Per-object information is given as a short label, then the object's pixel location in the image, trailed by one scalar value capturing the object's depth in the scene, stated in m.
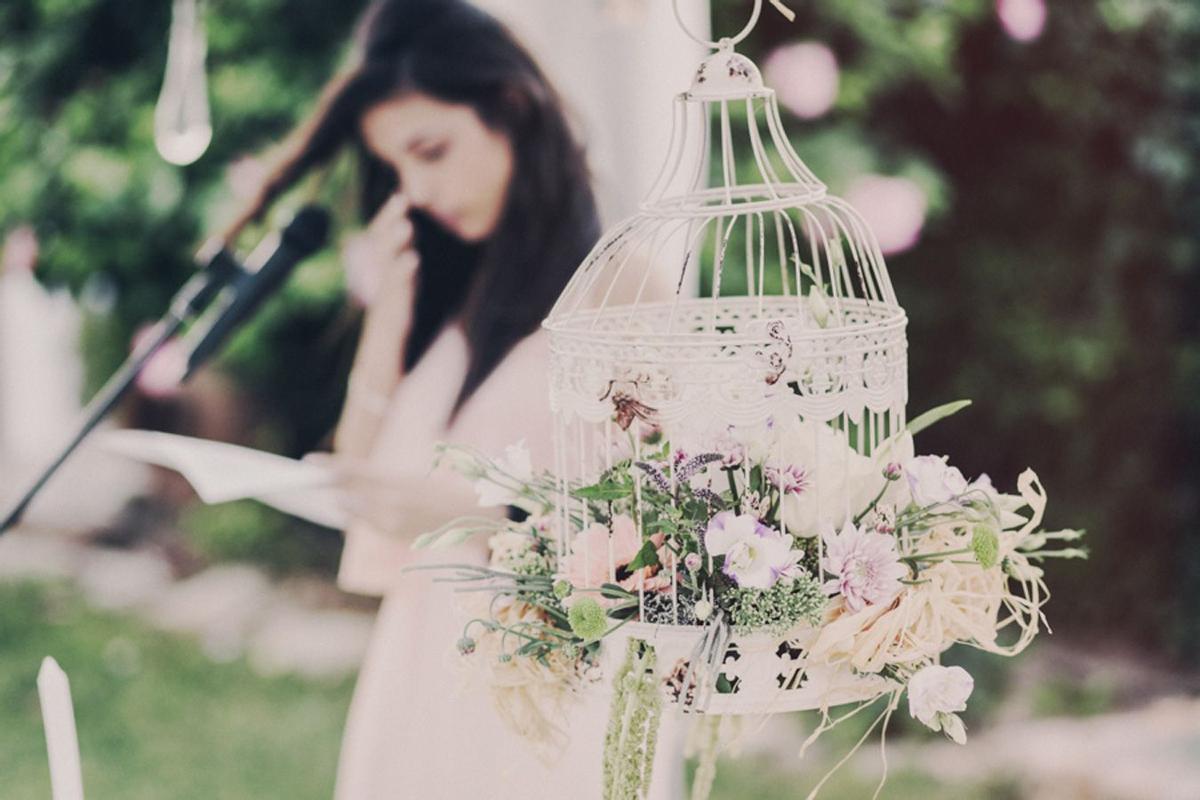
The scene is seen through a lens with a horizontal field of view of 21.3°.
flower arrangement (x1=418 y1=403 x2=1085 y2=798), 1.86
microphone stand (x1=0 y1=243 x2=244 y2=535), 2.48
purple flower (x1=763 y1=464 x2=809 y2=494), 1.89
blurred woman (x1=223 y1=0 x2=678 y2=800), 2.45
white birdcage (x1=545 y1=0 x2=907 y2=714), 1.88
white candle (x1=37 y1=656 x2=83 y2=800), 1.88
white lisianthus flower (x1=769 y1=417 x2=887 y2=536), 1.89
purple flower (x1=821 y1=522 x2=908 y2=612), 1.85
